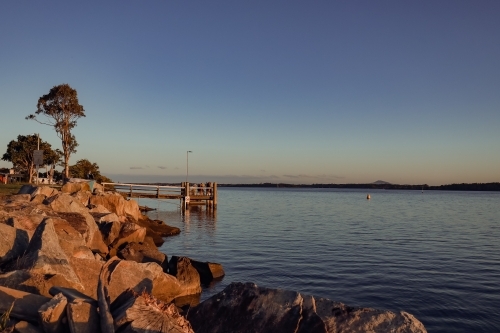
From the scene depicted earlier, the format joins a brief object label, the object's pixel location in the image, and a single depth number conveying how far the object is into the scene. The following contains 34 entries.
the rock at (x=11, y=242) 9.02
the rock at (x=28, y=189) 19.92
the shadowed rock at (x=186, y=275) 12.69
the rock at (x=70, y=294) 5.86
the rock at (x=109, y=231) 16.41
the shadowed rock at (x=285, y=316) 5.96
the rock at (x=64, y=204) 15.62
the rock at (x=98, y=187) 34.31
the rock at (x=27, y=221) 10.80
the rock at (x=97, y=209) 21.02
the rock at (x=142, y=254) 14.56
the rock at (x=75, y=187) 27.28
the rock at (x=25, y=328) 5.44
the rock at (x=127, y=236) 16.42
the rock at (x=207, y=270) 14.64
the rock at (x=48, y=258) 7.34
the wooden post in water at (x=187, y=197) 47.14
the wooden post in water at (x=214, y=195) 49.20
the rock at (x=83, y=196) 24.18
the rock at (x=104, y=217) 17.84
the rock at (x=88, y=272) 8.07
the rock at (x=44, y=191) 18.46
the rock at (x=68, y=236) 9.94
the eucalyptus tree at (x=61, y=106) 43.62
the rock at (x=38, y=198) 16.51
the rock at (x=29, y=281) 6.74
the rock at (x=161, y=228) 27.19
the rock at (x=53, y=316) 5.43
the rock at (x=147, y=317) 5.36
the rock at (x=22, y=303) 5.80
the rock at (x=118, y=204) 26.40
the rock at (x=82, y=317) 5.37
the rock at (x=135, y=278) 7.90
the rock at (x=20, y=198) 16.02
